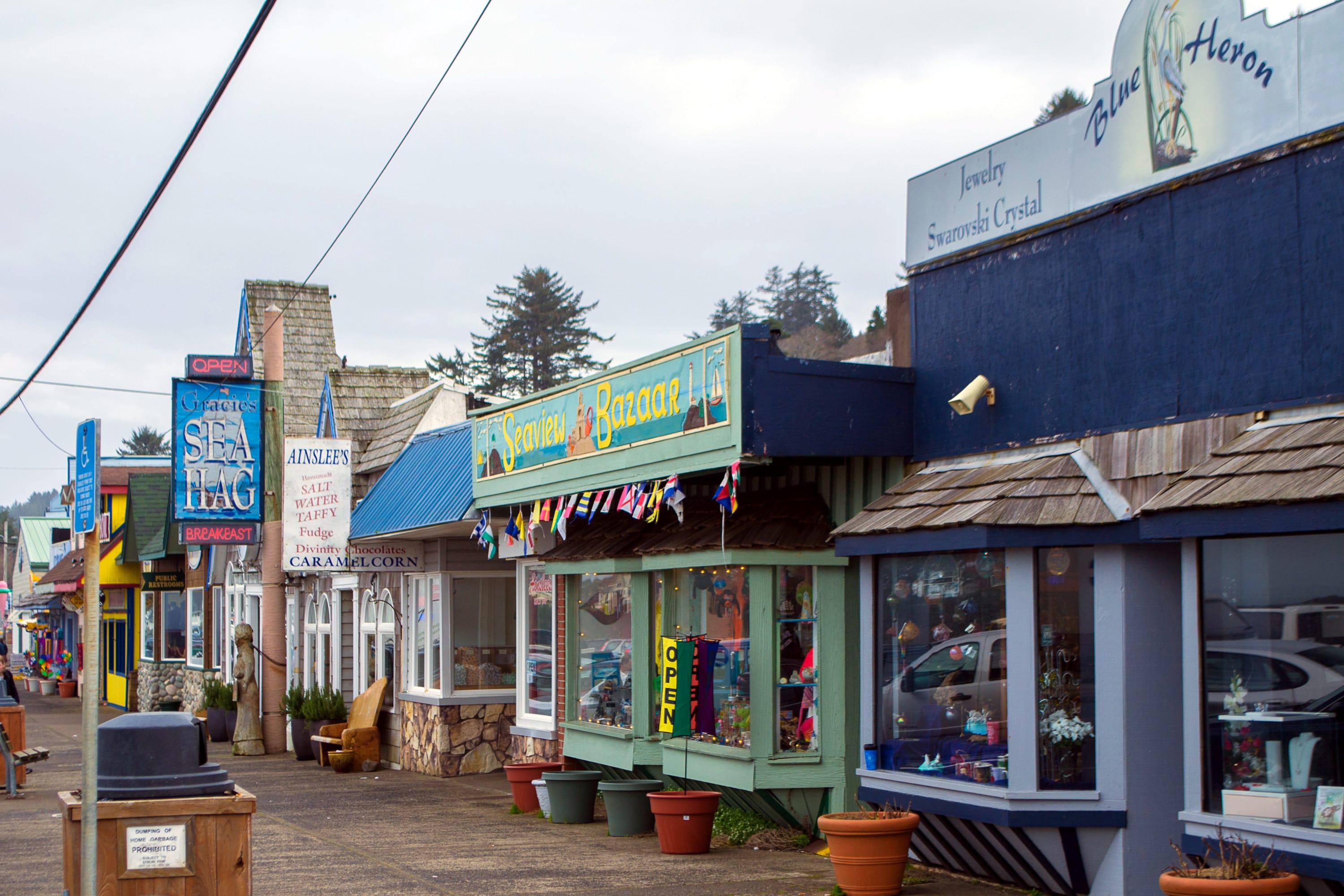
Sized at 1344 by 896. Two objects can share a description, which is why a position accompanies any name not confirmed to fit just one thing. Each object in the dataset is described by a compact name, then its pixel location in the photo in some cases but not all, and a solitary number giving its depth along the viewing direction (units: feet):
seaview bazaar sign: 36.22
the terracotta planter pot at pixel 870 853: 30.55
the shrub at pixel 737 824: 38.60
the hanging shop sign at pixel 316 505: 63.10
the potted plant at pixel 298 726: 69.56
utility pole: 74.28
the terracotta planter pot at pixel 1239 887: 22.68
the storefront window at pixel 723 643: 38.65
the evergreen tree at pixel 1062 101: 187.32
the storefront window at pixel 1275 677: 24.17
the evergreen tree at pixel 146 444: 351.25
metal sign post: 18.49
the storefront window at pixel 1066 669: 28.94
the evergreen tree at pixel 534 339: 211.41
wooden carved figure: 73.61
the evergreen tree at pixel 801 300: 296.71
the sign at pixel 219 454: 69.87
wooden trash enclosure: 21.99
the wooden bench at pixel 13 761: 55.21
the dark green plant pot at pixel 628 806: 40.93
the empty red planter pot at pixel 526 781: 47.42
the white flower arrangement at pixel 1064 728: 28.99
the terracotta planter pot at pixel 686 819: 37.14
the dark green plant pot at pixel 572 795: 44.29
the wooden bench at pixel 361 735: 64.54
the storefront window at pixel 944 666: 30.96
